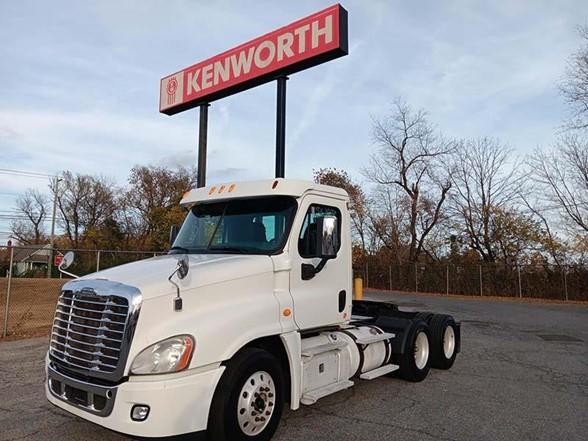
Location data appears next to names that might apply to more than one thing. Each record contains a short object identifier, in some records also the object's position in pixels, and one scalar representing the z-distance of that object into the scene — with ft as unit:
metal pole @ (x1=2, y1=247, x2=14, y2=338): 34.67
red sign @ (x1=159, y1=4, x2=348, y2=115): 36.68
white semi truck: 12.14
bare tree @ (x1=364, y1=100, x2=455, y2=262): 123.54
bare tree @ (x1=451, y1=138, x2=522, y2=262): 110.83
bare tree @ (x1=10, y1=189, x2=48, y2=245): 262.67
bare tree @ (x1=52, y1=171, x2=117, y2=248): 225.15
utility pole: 177.78
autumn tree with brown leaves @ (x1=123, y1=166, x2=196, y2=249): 204.25
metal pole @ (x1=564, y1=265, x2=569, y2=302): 87.66
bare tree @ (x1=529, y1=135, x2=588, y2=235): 95.96
